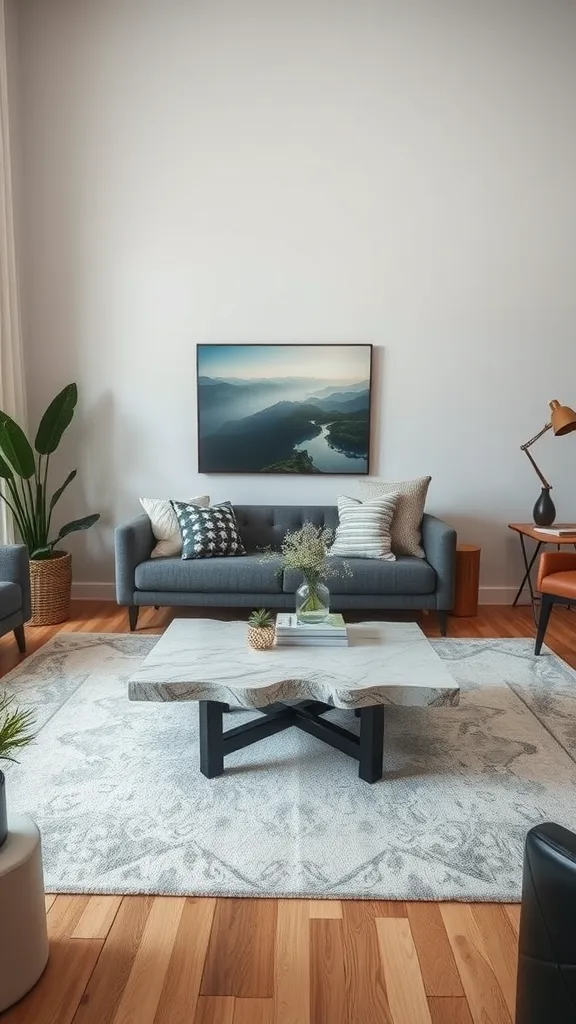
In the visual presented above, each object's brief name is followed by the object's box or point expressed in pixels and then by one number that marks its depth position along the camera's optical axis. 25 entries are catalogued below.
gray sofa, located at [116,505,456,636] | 4.32
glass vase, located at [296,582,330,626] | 3.08
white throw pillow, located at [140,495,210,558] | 4.63
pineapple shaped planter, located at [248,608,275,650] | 2.89
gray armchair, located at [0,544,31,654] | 3.81
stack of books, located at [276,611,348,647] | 2.97
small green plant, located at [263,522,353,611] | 2.97
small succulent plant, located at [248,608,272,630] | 2.89
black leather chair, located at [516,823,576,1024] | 1.26
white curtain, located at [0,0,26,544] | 4.66
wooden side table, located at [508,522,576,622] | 4.43
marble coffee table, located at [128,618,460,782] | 2.51
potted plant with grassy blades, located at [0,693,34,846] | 1.63
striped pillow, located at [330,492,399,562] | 4.48
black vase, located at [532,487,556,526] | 4.79
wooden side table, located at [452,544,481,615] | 4.74
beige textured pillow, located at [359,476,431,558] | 4.67
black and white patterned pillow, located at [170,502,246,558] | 4.49
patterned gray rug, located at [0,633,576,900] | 2.10
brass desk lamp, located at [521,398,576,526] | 4.50
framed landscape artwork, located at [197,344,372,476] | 5.07
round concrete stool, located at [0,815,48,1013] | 1.60
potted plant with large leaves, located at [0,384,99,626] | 4.55
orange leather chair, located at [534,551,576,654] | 3.83
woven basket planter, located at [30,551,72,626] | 4.61
